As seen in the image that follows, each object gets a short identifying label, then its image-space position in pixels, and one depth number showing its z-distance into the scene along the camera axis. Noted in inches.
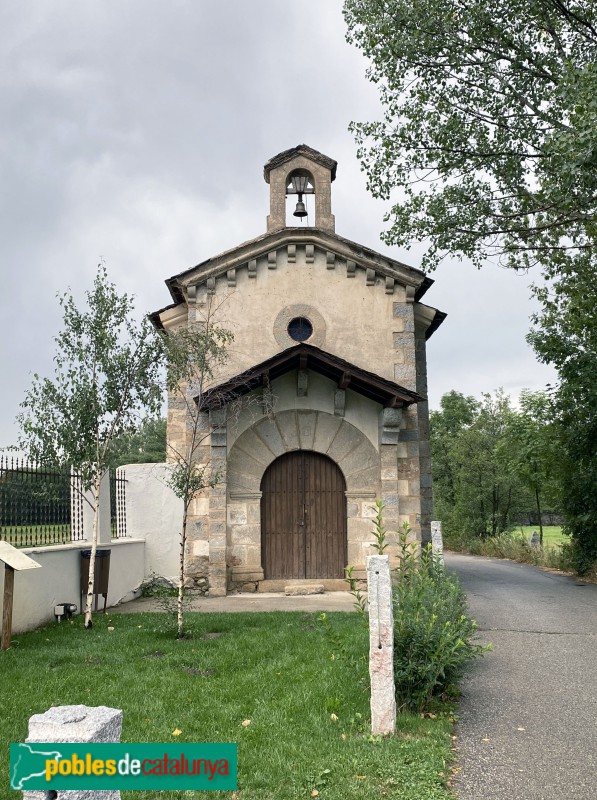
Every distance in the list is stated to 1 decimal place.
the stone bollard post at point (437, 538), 346.0
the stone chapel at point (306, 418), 477.1
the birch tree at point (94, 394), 356.8
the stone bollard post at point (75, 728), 87.3
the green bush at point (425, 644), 207.6
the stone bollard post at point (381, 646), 185.8
